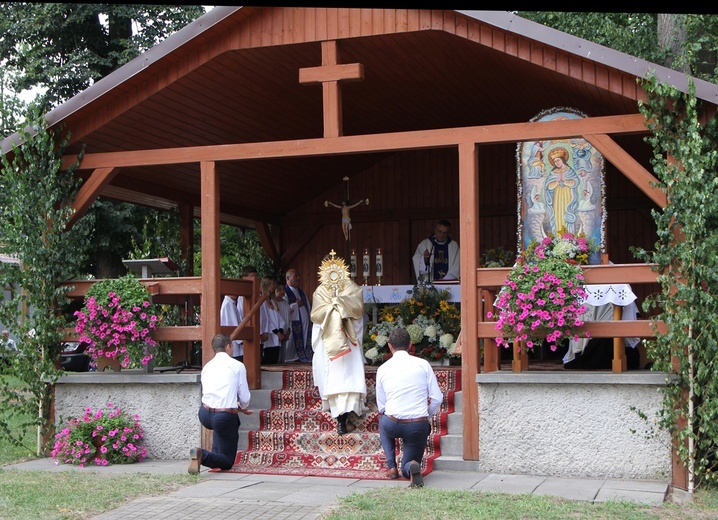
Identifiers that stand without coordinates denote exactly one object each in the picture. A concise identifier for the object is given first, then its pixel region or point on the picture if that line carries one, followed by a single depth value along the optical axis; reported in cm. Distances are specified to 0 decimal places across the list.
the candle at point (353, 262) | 1591
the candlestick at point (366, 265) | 1449
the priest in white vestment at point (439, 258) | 1412
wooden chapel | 907
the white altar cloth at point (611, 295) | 916
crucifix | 1433
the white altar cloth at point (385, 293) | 1331
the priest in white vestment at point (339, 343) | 980
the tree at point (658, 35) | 1797
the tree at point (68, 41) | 1908
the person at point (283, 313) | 1346
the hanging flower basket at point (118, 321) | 1007
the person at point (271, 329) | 1305
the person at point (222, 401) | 910
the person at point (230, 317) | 1298
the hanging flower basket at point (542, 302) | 858
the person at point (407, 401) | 818
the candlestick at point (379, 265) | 1429
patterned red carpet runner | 920
